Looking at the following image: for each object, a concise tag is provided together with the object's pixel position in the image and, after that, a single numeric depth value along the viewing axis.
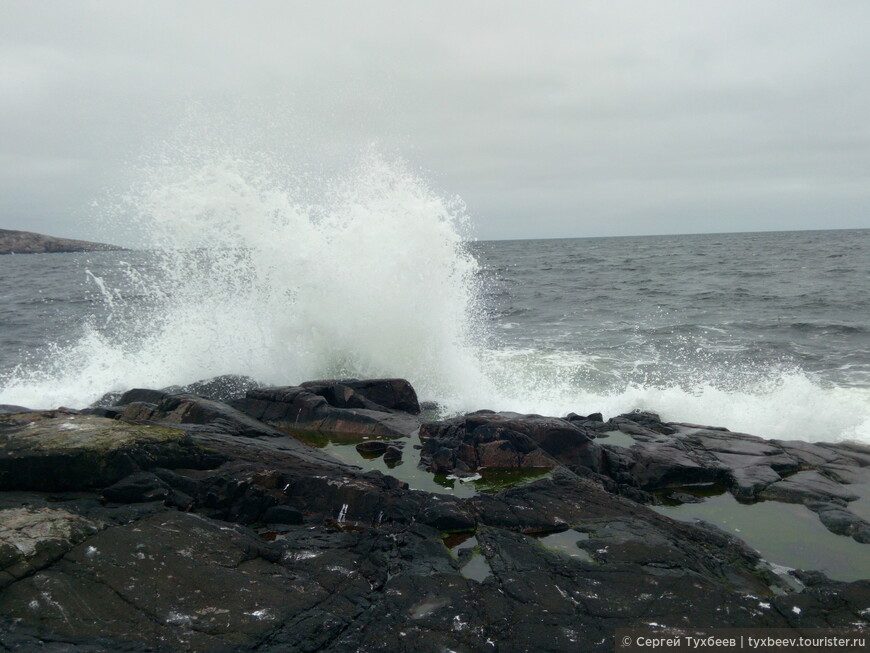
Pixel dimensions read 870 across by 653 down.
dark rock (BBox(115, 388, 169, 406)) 9.02
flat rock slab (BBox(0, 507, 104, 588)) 3.89
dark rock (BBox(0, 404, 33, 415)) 8.46
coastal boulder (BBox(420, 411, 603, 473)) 7.30
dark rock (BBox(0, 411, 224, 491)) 4.95
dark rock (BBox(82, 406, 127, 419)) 7.76
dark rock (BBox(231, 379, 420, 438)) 8.76
